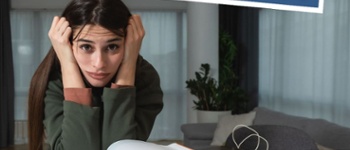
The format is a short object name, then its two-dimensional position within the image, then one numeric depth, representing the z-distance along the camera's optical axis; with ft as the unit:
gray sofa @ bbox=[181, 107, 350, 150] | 10.60
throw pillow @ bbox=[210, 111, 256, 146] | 13.67
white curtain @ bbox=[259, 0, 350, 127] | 13.10
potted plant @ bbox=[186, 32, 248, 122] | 15.97
